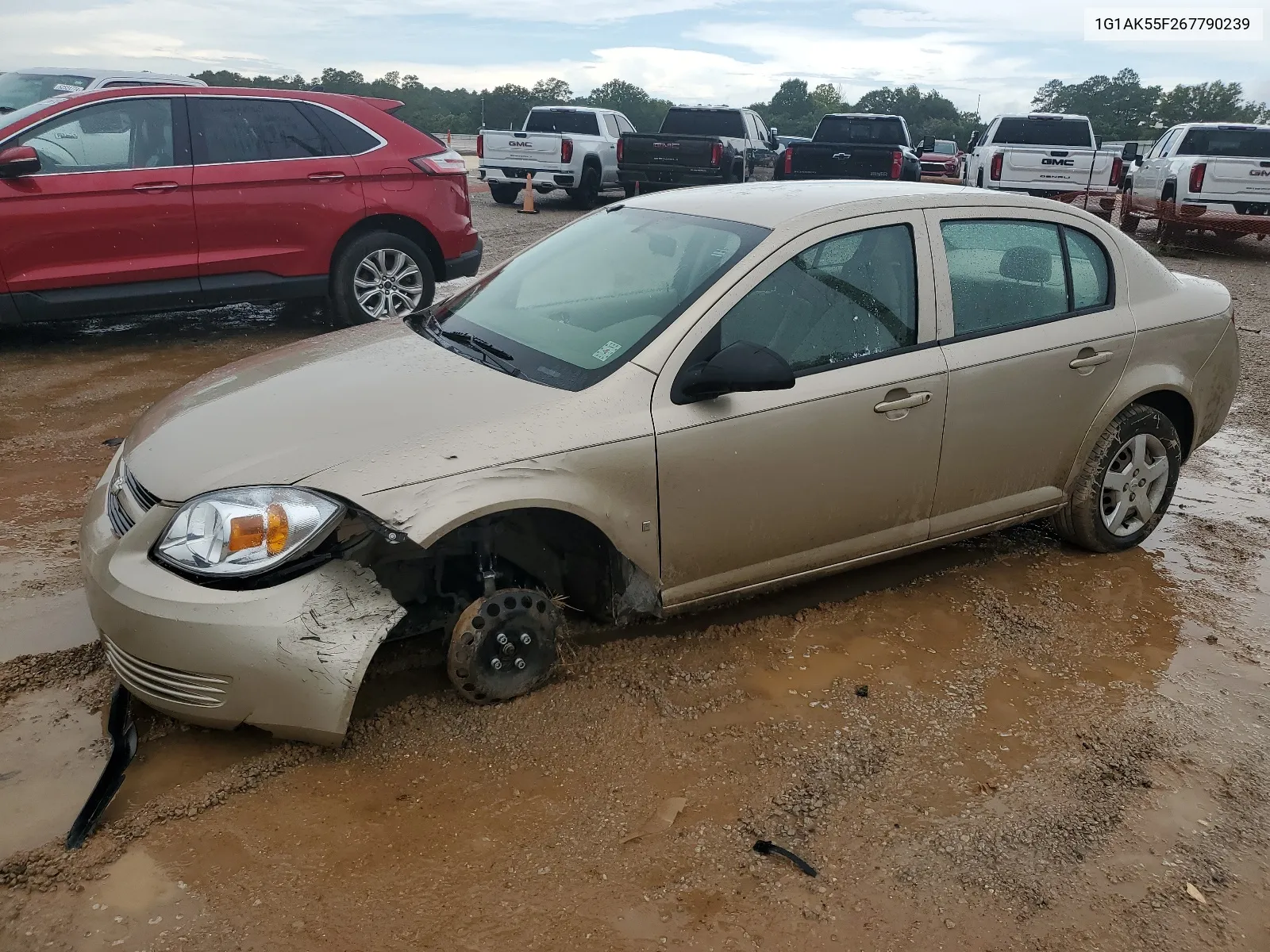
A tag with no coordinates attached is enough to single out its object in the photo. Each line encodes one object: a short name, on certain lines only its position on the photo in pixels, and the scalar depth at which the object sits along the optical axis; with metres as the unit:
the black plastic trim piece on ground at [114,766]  2.62
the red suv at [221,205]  6.78
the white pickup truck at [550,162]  17.36
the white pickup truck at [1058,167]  15.86
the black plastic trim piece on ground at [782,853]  2.62
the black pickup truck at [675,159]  16.08
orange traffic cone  16.89
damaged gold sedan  2.81
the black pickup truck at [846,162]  15.14
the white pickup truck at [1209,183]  14.10
